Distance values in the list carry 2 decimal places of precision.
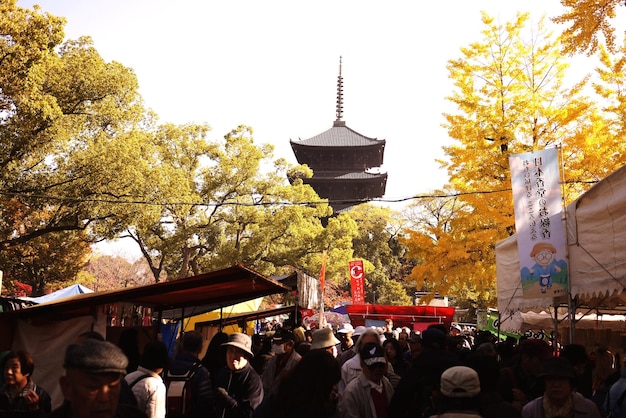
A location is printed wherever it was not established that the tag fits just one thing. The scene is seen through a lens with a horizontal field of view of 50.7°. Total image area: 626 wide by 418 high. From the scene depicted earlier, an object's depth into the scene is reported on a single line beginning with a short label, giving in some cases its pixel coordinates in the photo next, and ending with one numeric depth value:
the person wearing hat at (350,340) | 7.74
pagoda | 54.94
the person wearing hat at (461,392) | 3.26
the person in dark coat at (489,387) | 3.77
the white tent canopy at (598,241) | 7.32
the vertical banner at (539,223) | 8.94
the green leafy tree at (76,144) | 15.89
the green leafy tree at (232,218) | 30.47
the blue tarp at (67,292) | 14.76
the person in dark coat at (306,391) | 3.16
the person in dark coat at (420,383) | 4.53
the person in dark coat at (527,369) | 5.35
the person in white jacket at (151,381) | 4.41
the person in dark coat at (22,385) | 4.52
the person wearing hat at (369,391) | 4.55
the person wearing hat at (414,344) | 7.41
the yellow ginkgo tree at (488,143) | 15.34
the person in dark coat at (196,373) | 4.91
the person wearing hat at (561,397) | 4.00
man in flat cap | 2.21
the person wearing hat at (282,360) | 6.91
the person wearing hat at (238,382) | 4.84
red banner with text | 30.70
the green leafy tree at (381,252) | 48.06
